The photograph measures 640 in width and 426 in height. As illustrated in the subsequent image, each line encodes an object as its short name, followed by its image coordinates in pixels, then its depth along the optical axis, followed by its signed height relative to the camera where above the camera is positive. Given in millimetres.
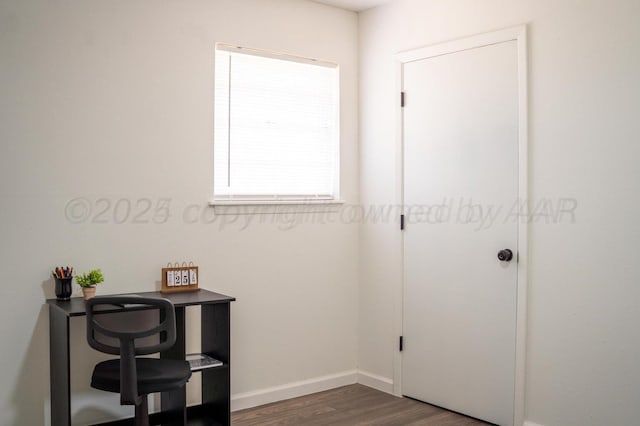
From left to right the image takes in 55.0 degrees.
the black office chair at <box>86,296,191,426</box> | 2639 -713
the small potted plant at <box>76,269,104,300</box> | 3082 -374
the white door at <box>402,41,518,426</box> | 3492 -125
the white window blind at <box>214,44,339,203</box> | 3795 +530
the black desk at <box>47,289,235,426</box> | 2867 -780
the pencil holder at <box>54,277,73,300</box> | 3078 -403
